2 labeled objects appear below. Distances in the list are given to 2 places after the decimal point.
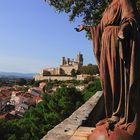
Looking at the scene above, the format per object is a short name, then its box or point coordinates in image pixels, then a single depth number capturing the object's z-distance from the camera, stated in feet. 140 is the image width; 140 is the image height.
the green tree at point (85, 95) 45.56
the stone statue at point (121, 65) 7.22
